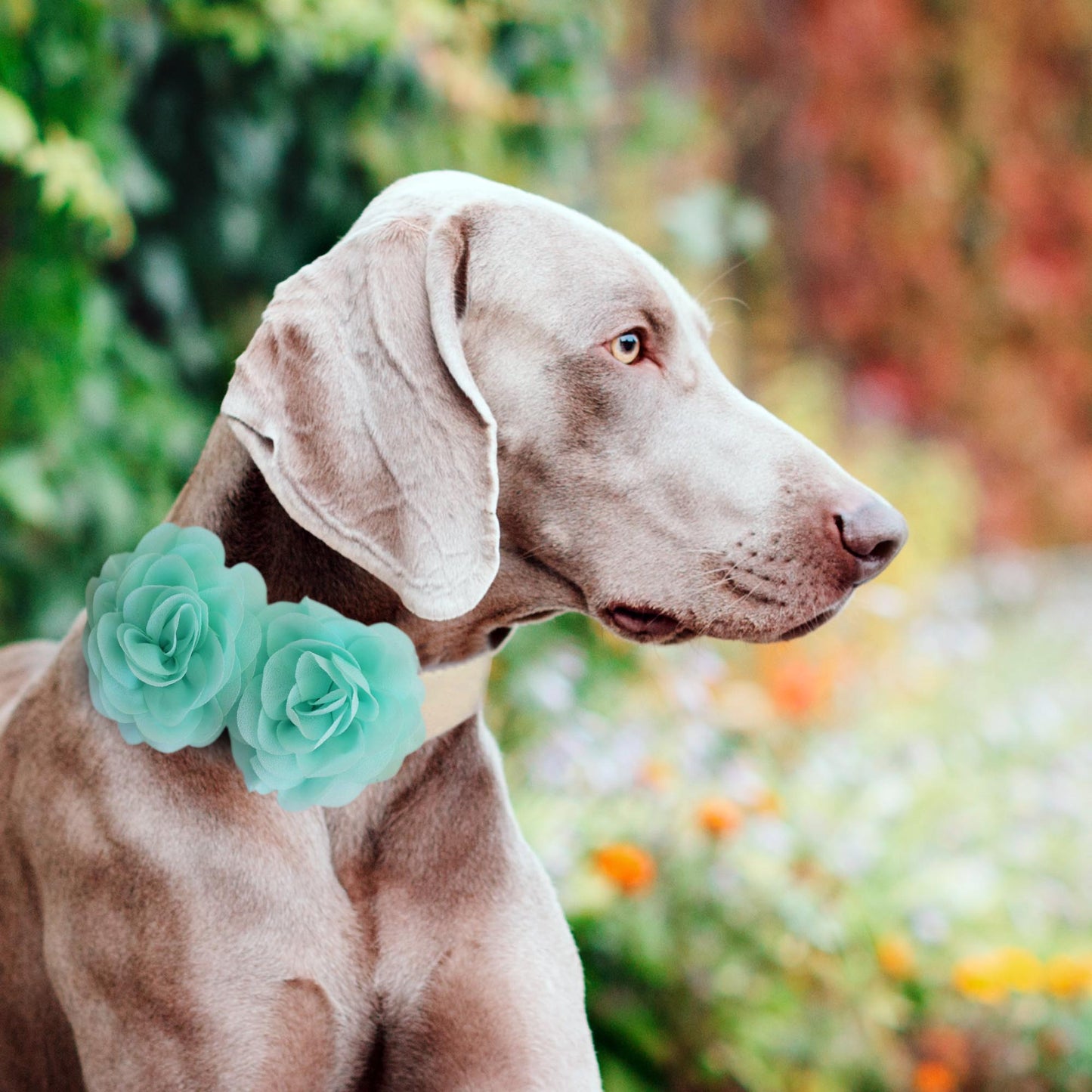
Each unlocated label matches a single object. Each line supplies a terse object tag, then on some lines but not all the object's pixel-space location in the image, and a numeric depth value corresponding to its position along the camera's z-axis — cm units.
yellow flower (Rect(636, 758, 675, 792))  360
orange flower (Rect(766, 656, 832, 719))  544
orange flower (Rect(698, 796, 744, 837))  325
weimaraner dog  162
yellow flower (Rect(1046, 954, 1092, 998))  347
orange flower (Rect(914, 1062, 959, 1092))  333
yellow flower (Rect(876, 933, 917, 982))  341
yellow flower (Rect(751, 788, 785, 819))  358
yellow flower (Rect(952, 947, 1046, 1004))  339
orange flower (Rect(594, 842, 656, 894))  315
